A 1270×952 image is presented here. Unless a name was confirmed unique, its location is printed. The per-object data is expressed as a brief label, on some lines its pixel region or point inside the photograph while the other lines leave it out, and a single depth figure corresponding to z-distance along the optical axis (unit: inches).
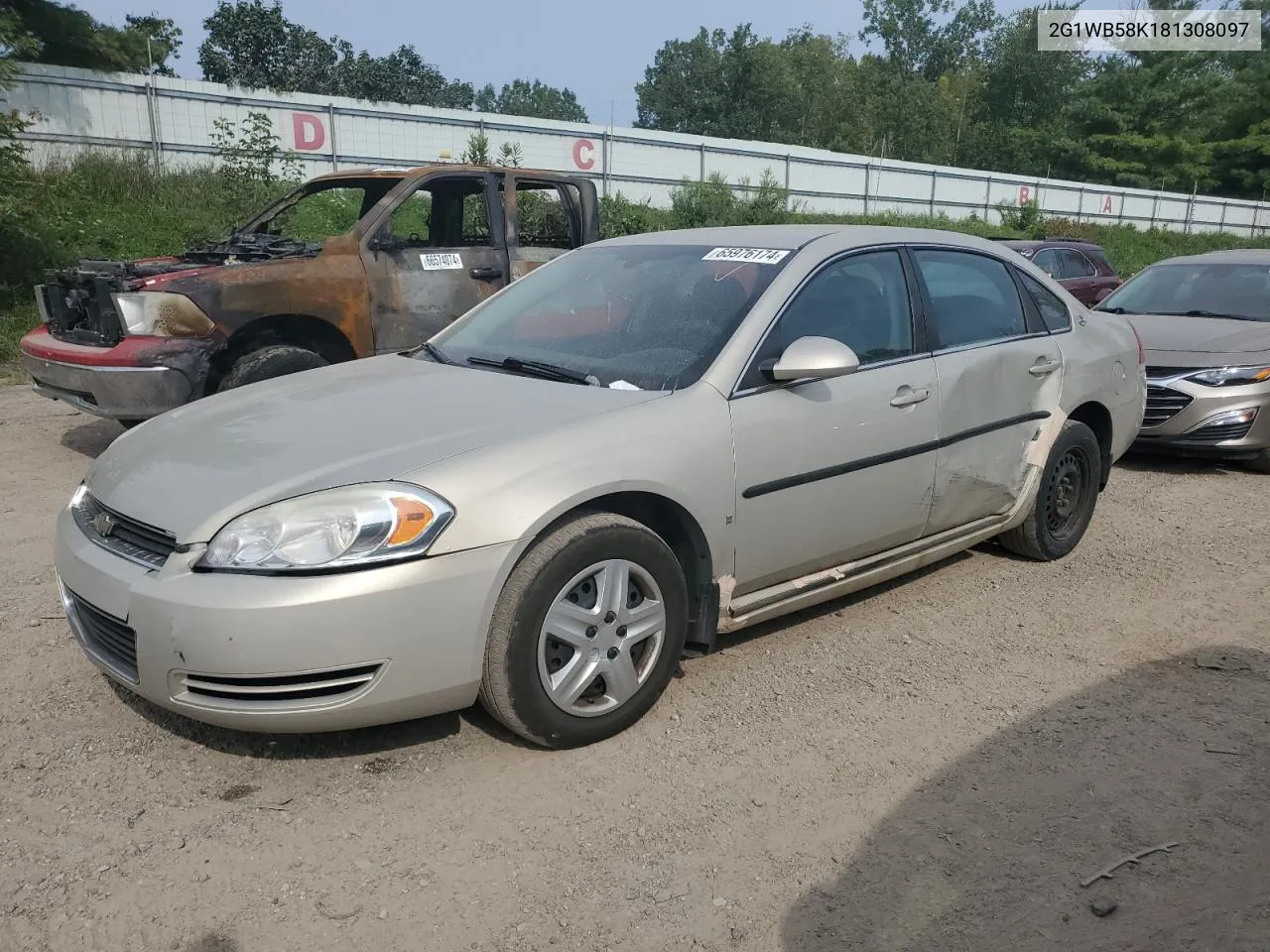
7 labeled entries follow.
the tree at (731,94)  2753.4
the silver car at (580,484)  107.0
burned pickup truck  232.4
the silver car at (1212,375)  267.0
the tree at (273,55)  1759.4
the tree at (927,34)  2989.7
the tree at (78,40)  647.8
